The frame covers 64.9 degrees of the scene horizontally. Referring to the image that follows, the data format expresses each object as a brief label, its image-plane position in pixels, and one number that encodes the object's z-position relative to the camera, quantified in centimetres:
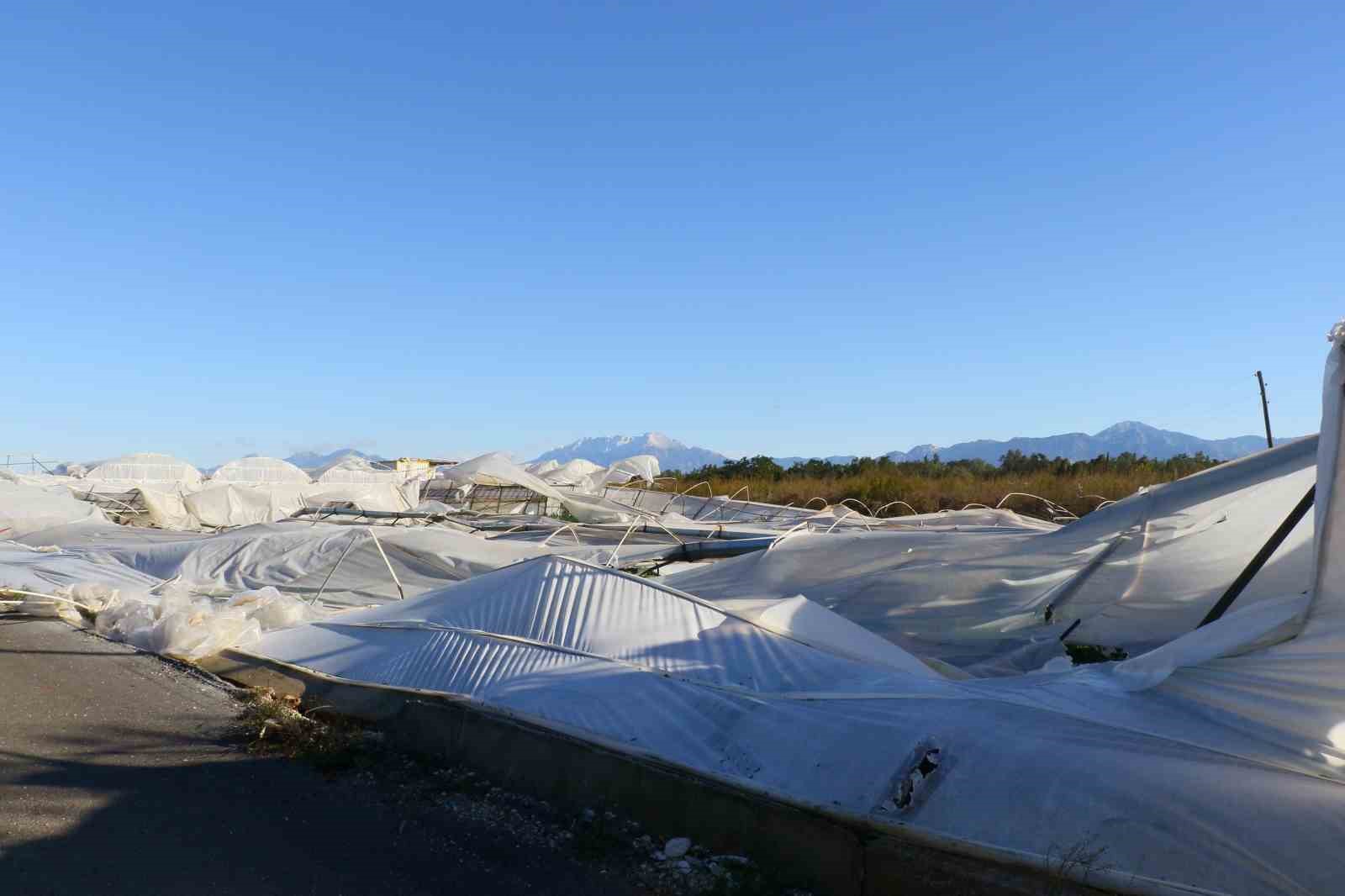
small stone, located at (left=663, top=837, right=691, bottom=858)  409
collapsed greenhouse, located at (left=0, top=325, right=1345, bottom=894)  344
